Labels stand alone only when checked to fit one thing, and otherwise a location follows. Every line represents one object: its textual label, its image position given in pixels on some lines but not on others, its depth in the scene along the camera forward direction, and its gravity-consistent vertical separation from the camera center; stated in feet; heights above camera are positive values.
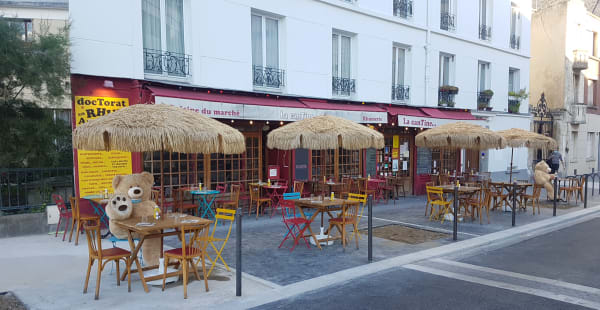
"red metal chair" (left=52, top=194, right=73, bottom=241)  27.04 -4.75
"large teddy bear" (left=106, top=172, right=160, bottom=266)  19.19 -3.04
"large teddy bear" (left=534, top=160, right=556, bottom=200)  41.83 -3.79
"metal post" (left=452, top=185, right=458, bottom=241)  26.99 -5.37
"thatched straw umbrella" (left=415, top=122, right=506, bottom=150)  33.71 +0.08
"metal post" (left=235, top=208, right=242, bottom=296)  16.84 -4.89
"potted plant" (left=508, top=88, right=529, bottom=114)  64.44 +6.05
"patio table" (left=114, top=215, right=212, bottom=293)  17.34 -3.79
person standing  64.59 -3.40
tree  26.12 +2.85
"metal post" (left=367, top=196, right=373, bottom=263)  22.17 -5.11
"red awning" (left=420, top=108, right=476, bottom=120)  50.64 +3.07
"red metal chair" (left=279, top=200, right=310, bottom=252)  24.71 -4.89
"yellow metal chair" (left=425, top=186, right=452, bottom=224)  32.73 -5.11
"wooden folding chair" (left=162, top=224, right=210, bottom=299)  17.13 -4.84
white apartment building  29.99 +8.19
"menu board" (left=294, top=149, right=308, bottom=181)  40.55 -2.59
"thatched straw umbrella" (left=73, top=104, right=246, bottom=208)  17.16 +0.27
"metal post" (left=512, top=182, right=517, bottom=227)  31.43 -5.30
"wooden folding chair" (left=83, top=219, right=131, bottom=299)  16.52 -4.69
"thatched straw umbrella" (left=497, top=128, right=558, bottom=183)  40.42 -0.19
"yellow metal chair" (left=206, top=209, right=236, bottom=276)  19.53 -4.68
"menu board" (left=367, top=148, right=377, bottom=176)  47.62 -2.70
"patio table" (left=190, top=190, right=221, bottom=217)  30.71 -4.71
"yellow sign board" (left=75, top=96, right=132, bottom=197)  28.14 -1.47
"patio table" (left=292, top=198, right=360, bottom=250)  24.95 -3.92
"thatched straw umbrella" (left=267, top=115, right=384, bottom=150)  25.18 +0.20
